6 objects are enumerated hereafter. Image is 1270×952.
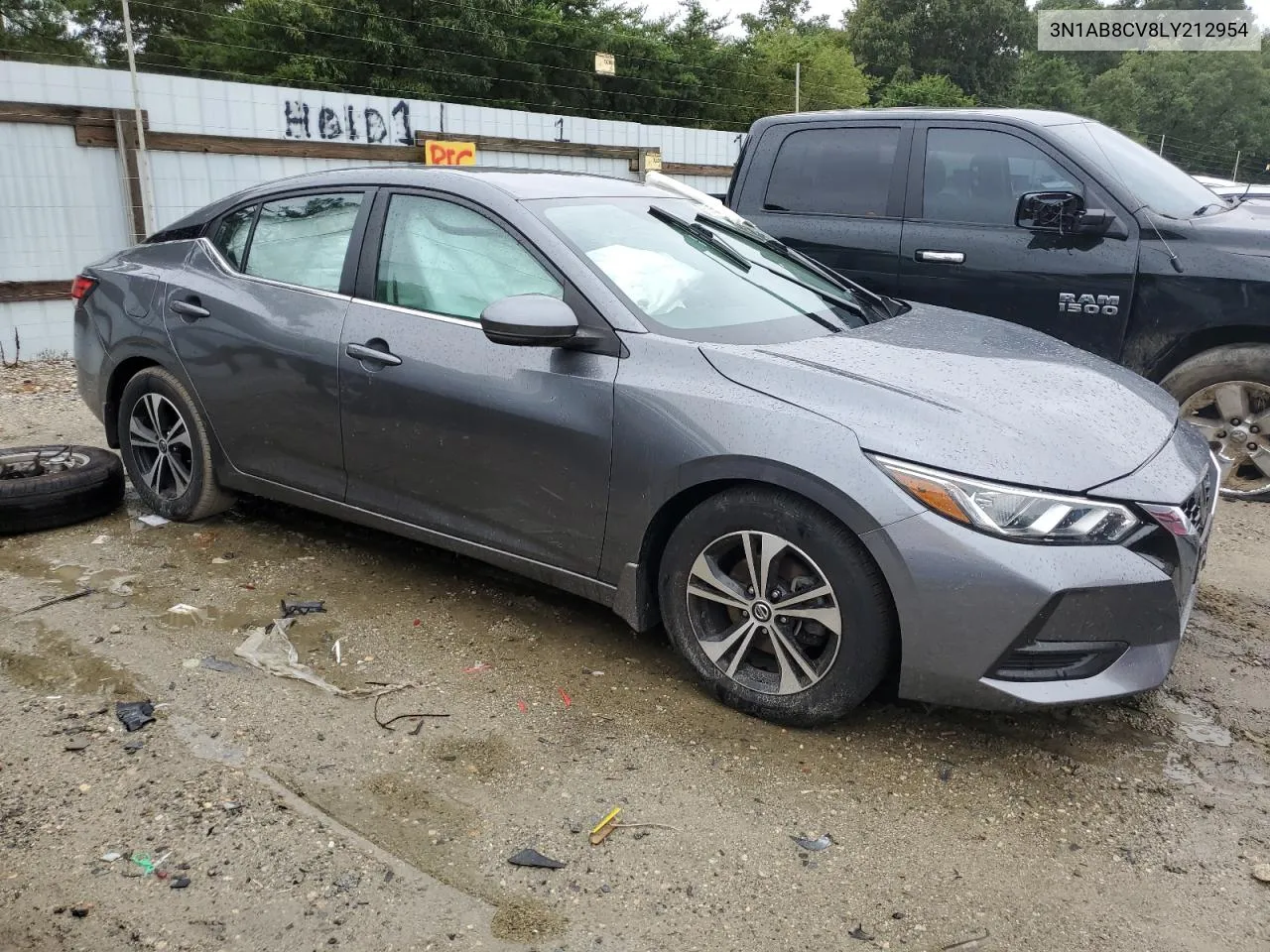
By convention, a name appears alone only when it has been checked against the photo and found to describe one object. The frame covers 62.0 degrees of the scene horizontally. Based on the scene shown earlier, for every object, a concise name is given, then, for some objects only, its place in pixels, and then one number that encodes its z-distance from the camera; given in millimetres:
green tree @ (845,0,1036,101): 62594
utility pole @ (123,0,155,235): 9531
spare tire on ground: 4809
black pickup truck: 5363
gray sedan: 2852
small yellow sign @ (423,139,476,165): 12297
